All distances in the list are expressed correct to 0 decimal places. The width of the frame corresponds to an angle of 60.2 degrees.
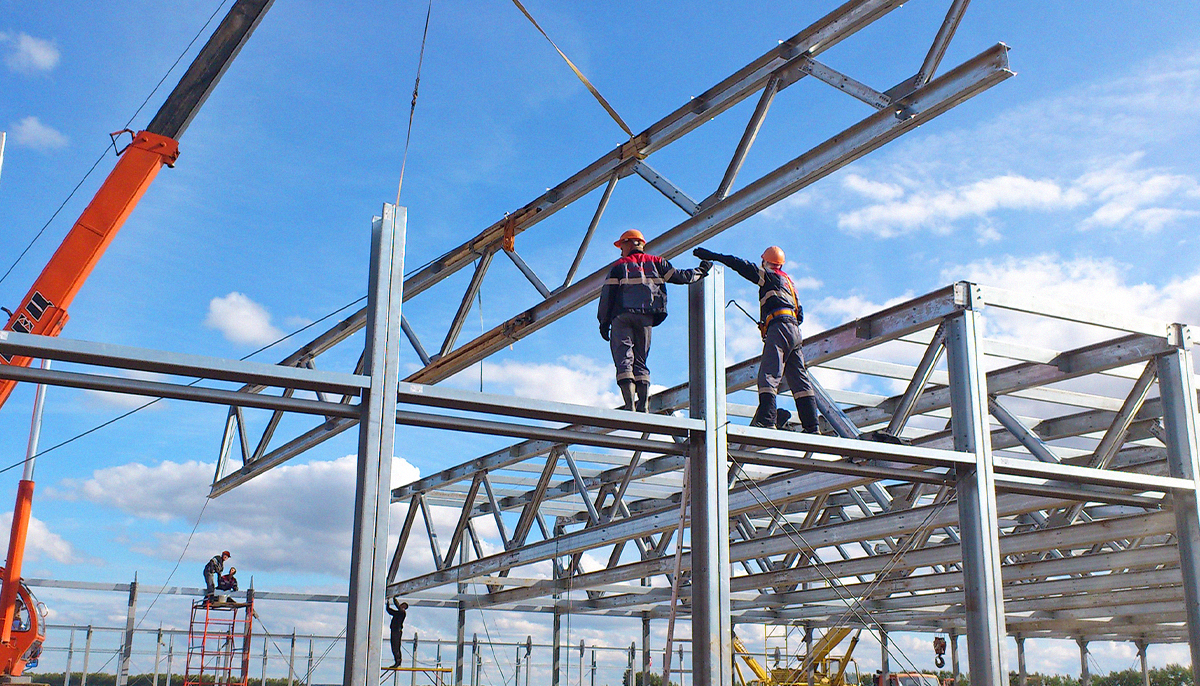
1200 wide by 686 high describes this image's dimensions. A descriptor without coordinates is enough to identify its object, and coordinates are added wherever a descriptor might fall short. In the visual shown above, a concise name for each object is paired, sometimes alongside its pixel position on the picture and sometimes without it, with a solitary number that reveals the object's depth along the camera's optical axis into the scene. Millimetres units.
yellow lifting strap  12398
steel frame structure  8258
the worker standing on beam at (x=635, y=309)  9828
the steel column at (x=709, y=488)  8703
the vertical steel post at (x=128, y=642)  22406
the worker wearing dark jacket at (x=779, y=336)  10430
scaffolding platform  21156
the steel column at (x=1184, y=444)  12031
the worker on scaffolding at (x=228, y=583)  22844
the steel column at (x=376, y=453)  7570
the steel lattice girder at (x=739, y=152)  9492
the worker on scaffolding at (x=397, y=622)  21656
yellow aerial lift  24594
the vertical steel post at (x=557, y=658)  27781
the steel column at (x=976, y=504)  10172
